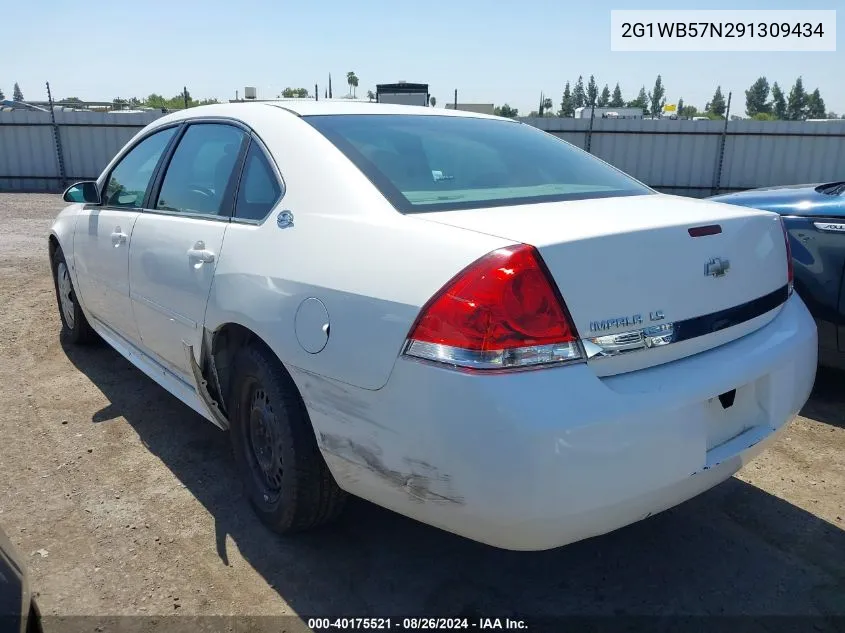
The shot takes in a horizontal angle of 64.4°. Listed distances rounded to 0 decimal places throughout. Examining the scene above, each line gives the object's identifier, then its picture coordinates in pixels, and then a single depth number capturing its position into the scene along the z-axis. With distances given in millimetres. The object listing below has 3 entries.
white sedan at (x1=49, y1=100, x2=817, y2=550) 1732
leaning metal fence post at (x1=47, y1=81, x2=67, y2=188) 17027
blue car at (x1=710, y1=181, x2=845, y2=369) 3695
